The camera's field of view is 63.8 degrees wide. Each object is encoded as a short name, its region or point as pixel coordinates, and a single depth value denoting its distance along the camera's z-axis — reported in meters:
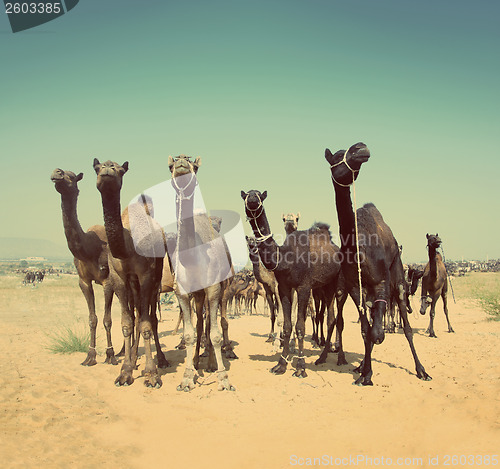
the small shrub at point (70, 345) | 9.81
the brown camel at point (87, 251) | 8.47
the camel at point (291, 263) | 8.12
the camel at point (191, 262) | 7.26
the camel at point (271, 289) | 11.73
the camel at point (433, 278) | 13.63
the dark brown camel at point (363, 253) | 6.91
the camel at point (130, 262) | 7.03
